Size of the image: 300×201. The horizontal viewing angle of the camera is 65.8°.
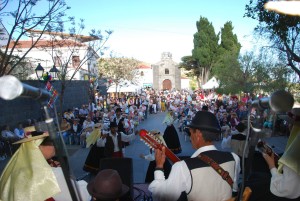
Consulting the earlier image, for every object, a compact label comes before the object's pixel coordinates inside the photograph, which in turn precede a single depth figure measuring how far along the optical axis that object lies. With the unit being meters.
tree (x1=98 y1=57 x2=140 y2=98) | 30.21
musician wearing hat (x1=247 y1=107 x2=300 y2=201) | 1.99
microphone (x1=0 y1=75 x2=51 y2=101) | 0.86
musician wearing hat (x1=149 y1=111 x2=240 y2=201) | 2.00
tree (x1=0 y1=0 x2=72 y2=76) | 7.32
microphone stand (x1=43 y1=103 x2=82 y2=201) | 1.13
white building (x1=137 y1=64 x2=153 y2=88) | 58.45
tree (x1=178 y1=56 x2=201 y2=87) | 47.61
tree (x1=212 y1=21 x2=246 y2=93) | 24.39
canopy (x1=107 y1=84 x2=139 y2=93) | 23.44
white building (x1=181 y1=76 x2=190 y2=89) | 61.75
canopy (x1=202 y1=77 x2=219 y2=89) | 22.13
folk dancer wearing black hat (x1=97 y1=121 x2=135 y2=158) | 6.15
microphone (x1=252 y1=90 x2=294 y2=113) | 1.10
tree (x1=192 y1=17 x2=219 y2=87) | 41.38
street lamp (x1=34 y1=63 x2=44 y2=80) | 9.65
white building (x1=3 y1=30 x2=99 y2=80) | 12.95
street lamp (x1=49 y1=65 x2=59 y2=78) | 10.56
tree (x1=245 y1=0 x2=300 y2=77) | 7.41
